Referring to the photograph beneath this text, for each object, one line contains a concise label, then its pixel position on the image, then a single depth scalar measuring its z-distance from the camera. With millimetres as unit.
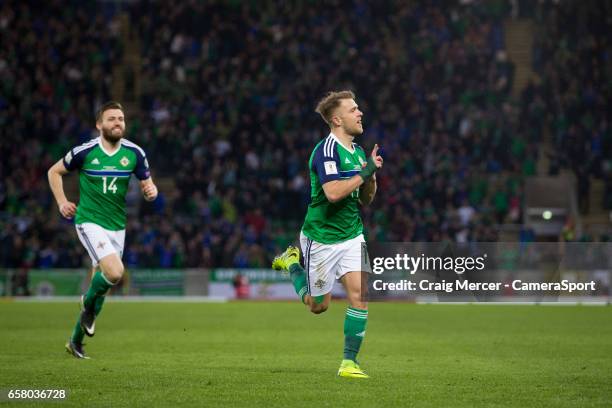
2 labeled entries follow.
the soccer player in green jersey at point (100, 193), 23125
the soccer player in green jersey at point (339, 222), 19625
